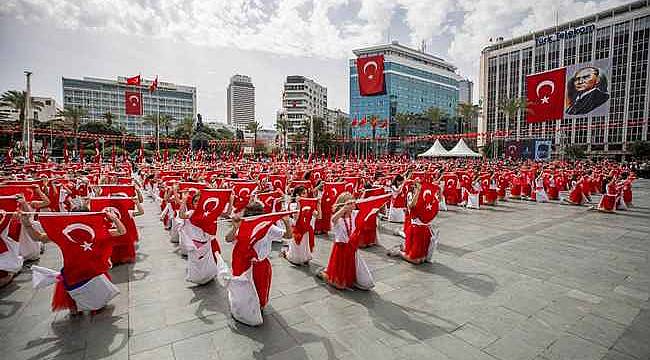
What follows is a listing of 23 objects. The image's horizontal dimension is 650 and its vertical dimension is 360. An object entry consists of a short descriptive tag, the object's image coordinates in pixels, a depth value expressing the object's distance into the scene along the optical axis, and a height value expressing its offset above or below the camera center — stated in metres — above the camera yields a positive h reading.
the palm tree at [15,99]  39.12 +7.44
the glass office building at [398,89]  104.75 +26.12
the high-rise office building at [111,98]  125.12 +25.50
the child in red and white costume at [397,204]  10.36 -1.30
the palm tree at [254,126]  69.12 +7.91
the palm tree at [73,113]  50.58 +7.72
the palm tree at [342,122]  82.11 +10.96
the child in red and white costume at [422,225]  6.57 -1.24
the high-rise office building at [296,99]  120.75 +24.02
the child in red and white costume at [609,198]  13.14 -1.27
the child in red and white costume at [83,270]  4.06 -1.42
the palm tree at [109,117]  70.00 +9.53
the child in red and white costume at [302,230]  6.44 -1.34
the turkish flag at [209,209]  5.46 -0.81
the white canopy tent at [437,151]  37.06 +1.61
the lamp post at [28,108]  22.93 +3.78
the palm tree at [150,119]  70.29 +9.25
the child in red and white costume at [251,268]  4.01 -1.37
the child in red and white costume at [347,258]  5.18 -1.55
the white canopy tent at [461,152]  34.41 +1.43
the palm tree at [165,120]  71.19 +9.30
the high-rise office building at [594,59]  62.00 +22.44
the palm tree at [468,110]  57.59 +9.93
